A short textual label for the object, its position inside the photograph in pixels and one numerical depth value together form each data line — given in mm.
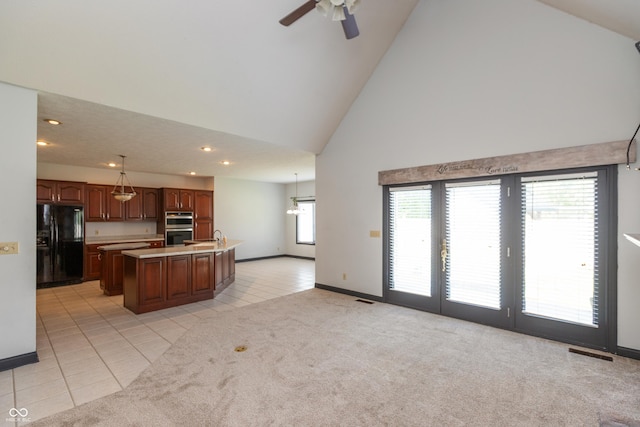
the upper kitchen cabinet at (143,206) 7605
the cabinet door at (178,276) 4879
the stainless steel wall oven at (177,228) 7918
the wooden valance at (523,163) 3119
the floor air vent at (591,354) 3047
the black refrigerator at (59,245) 5910
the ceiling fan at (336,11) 2371
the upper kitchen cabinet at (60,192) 6094
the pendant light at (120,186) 7302
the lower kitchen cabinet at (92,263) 6734
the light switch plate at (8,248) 2842
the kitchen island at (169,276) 4559
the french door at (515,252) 3287
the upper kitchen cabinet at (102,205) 6883
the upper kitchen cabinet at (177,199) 7898
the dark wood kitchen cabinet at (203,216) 8445
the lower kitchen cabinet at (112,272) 5602
